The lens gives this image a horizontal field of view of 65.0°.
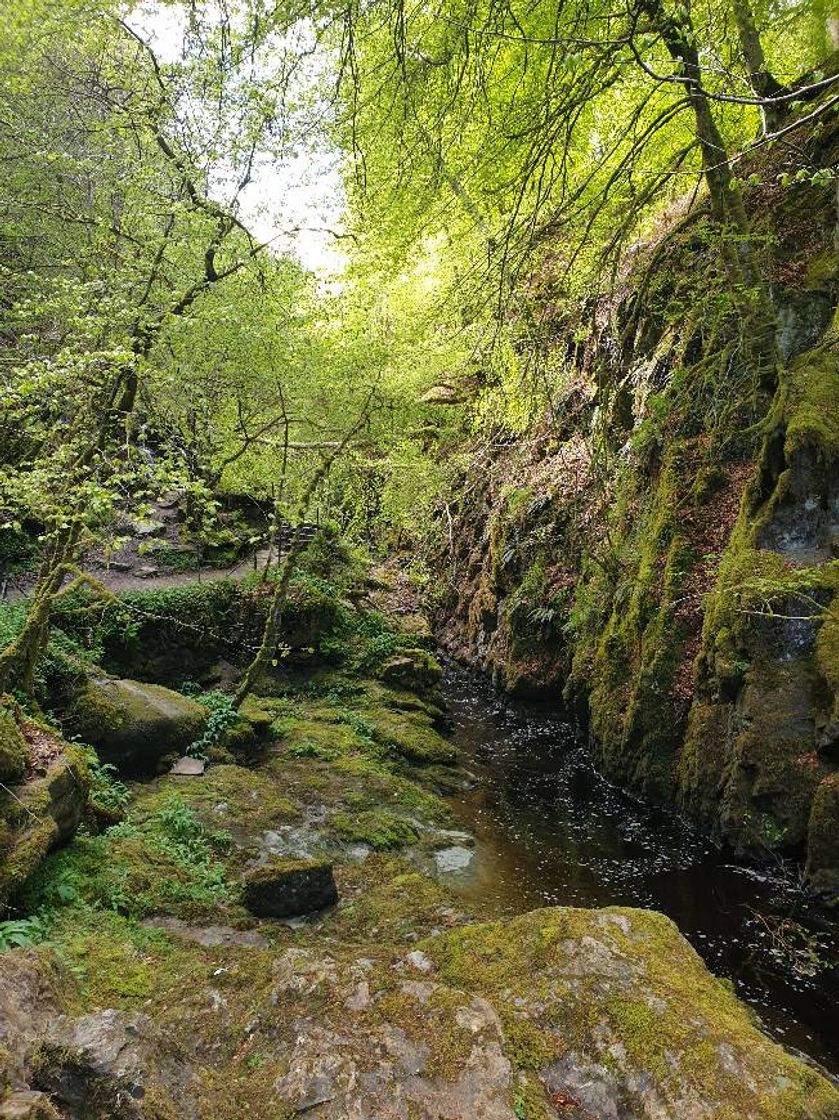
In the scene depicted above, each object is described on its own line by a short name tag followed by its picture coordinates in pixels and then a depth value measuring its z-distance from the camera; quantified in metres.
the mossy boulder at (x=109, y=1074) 2.29
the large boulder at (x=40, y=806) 4.74
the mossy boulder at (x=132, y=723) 7.96
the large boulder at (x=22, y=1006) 2.36
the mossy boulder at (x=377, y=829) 7.52
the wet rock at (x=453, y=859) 7.17
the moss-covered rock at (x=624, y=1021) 2.95
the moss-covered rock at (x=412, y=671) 13.01
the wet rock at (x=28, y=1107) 1.93
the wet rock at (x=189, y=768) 8.38
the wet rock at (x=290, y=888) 5.74
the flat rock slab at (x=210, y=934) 5.18
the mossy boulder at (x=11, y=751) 5.17
